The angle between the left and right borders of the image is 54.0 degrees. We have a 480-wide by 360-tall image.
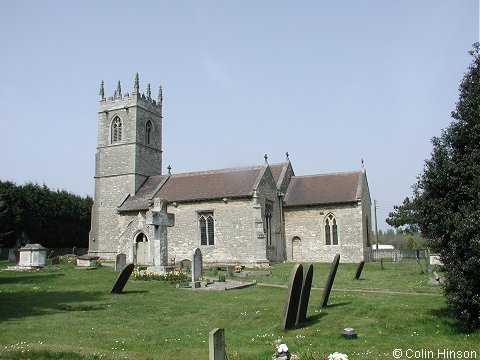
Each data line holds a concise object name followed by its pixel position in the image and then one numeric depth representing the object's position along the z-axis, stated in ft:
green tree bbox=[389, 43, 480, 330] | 31.09
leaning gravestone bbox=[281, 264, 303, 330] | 35.35
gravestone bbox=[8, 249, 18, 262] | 129.70
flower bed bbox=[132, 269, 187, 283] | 72.84
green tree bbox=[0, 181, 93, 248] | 159.33
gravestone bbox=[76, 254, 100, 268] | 107.68
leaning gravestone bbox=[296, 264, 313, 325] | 37.88
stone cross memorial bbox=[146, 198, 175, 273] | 77.97
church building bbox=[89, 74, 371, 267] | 114.93
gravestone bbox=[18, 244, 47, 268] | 99.96
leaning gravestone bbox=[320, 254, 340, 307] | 45.14
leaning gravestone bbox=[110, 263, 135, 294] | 58.34
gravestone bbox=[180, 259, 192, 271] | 99.64
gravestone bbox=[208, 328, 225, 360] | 19.73
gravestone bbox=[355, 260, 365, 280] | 75.94
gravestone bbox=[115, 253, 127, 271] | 90.42
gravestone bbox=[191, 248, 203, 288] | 68.87
